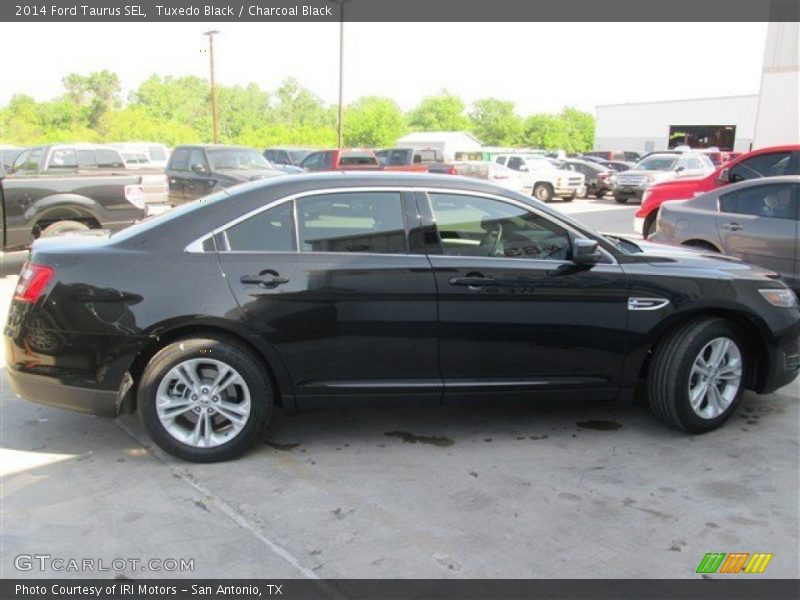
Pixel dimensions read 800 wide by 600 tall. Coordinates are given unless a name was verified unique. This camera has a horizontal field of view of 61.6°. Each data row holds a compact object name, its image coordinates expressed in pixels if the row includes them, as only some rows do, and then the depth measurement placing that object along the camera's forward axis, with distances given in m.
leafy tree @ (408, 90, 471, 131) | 121.81
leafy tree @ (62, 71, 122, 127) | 94.88
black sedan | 3.76
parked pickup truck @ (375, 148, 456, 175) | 21.13
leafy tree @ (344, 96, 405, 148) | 82.12
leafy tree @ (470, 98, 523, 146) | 118.06
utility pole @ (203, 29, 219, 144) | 41.44
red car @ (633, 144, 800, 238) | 9.70
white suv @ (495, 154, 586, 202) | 23.52
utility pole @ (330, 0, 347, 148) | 31.83
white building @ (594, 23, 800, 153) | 57.03
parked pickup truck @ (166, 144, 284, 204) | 14.80
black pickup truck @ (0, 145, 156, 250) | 8.61
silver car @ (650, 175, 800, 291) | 6.96
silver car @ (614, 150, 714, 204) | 22.14
